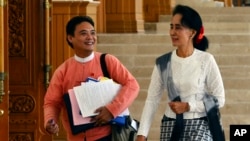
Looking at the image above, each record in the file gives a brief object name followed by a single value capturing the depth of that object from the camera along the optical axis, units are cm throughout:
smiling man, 656
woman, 607
